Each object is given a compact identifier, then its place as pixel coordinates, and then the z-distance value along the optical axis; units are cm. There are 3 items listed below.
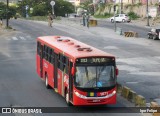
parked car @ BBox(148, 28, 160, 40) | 5534
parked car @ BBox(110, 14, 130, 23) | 9338
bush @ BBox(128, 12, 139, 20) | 10574
